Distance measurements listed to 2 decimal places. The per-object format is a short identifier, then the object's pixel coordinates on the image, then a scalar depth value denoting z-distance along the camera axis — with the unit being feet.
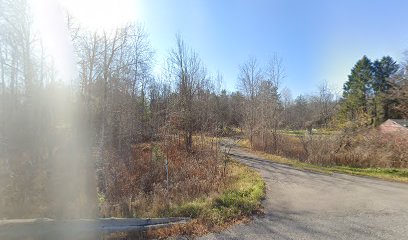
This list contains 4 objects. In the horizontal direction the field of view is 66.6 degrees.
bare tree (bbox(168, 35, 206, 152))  77.92
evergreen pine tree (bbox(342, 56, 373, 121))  164.86
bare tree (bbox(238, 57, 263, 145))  103.93
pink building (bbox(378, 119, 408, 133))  134.51
